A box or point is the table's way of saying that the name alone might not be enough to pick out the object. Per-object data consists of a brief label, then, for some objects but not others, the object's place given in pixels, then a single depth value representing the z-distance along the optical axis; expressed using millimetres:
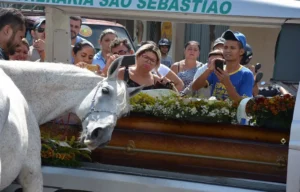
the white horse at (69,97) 3916
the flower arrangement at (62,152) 4598
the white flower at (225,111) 4586
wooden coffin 4441
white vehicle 4074
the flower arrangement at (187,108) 4582
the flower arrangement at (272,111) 4438
